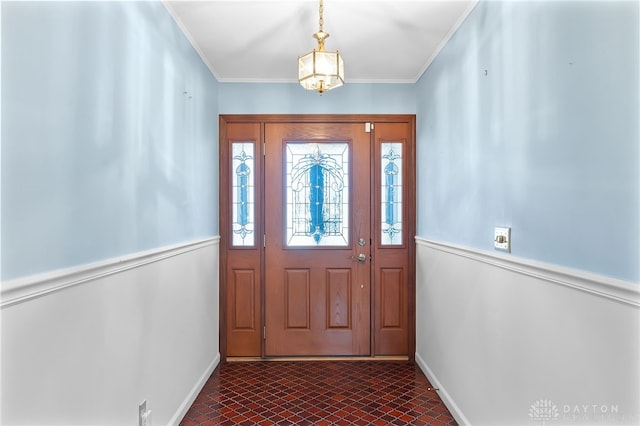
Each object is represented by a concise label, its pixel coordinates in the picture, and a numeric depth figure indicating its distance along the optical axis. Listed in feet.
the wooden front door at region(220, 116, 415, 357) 11.48
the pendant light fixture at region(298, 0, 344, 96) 6.89
